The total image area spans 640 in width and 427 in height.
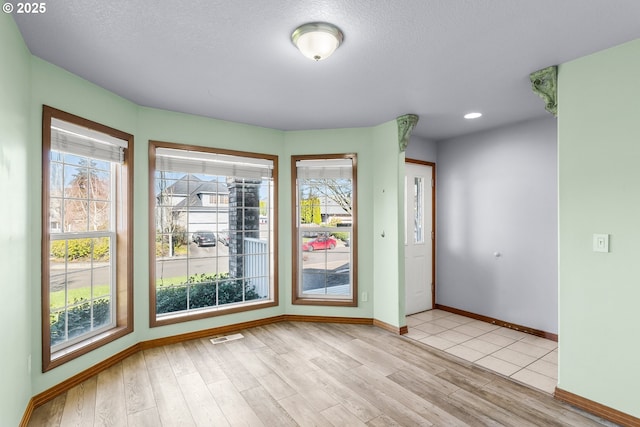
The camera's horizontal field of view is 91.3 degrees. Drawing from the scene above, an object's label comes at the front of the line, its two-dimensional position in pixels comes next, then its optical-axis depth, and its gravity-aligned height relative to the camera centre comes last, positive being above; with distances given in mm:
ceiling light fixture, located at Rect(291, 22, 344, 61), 1852 +1075
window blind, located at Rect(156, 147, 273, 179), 3391 +612
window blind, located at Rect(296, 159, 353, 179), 4090 +616
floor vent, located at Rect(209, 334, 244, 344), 3447 -1379
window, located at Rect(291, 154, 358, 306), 4105 -181
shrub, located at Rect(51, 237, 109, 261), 2545 -279
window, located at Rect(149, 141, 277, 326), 3441 -188
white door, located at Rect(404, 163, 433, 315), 4484 -334
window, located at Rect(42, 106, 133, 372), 2402 -168
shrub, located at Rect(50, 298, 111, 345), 2574 -904
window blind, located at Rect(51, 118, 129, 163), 2445 +641
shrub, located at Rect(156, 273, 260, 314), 3547 -921
